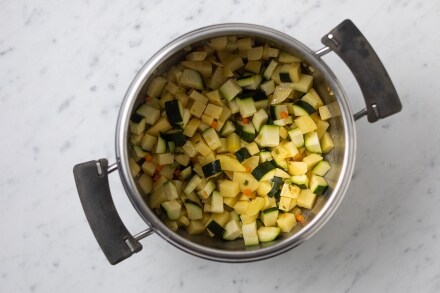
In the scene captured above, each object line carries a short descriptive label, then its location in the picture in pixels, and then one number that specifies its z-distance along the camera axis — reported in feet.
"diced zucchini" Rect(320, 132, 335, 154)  4.08
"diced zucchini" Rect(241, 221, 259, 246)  4.00
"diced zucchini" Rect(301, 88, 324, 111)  4.06
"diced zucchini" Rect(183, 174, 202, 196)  4.11
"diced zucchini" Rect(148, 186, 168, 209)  4.00
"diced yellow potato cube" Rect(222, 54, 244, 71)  4.09
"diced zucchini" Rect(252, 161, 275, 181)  4.11
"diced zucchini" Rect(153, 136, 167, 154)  4.04
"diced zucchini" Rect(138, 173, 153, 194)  3.96
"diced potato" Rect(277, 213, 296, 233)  4.01
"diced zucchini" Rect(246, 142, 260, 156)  4.16
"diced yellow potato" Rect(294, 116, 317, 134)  4.07
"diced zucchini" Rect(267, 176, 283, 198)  4.09
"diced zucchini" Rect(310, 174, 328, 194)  4.01
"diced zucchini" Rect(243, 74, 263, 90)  4.12
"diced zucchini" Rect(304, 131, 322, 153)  4.08
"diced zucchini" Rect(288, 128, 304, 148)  4.09
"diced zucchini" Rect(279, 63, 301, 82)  4.02
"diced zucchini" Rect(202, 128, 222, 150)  4.10
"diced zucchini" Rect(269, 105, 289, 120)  4.14
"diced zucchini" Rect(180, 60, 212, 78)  4.03
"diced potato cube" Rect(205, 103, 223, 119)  4.09
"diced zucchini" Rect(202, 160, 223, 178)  4.10
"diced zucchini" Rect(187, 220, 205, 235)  4.06
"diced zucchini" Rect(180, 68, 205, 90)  4.05
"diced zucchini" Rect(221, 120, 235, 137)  4.15
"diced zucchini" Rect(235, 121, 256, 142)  4.15
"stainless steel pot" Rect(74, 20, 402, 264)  3.67
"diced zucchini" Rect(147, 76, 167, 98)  3.95
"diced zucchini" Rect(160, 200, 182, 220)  4.00
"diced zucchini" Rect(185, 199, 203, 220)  4.08
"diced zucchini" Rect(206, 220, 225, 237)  4.06
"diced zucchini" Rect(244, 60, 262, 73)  4.11
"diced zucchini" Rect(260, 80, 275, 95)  4.13
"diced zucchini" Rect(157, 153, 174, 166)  4.05
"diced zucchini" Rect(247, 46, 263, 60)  4.00
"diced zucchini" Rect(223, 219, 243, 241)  4.04
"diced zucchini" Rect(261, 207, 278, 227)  4.06
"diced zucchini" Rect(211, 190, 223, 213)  4.09
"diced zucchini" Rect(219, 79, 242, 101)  4.10
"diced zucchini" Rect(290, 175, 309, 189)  4.07
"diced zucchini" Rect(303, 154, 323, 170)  4.11
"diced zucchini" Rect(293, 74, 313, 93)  4.04
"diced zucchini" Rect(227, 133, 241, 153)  4.16
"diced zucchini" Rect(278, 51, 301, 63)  3.98
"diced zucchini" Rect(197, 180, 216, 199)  4.11
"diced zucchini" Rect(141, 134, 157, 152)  4.00
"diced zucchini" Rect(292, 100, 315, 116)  4.08
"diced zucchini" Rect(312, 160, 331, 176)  4.08
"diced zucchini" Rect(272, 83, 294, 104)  4.12
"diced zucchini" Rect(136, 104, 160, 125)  3.94
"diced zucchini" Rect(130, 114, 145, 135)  3.90
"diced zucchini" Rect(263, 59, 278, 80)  4.07
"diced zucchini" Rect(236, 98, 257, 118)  4.09
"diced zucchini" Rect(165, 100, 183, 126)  4.02
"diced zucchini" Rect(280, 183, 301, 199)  4.07
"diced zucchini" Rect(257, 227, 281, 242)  3.98
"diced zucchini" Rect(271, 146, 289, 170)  4.12
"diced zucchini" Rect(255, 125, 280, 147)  4.11
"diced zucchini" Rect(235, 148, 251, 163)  4.15
